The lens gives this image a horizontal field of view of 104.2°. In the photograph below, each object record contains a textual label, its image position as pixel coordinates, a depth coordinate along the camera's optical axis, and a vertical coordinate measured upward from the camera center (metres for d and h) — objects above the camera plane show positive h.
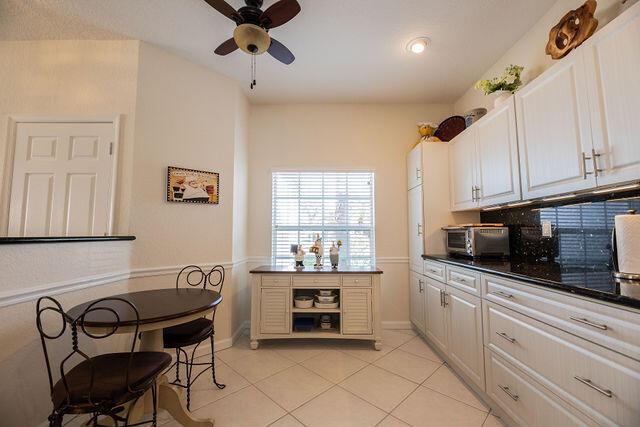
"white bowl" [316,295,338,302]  2.72 -0.72
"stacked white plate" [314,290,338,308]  2.72 -0.75
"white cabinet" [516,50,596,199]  1.45 +0.65
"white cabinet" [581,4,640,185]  1.21 +0.70
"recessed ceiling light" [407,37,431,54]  2.27 +1.75
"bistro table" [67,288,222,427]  1.27 -0.44
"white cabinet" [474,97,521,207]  1.96 +0.64
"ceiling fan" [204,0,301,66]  1.64 +1.49
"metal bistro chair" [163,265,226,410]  1.72 -0.72
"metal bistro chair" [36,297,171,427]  1.07 -0.68
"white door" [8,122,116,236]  2.18 +0.49
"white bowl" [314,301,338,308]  2.71 -0.79
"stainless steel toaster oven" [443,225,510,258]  2.29 -0.08
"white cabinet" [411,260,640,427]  0.99 -0.63
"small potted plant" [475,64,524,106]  2.09 +1.26
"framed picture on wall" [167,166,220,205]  2.44 +0.49
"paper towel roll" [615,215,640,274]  1.23 -0.05
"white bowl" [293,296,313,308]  2.73 -0.76
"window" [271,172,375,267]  3.38 +0.28
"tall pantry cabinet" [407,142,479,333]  2.83 +0.26
